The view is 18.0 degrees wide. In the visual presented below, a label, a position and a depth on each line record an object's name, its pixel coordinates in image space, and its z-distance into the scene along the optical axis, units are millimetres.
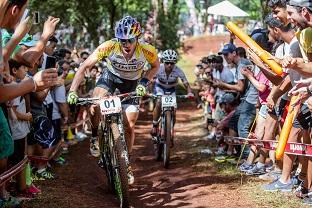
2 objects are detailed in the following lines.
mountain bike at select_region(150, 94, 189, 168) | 16609
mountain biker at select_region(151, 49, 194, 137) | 19283
